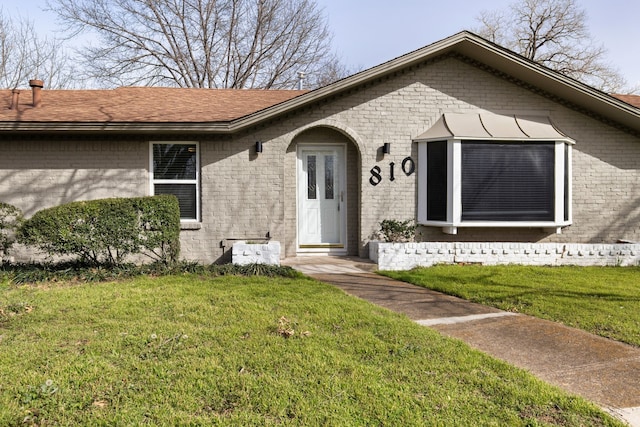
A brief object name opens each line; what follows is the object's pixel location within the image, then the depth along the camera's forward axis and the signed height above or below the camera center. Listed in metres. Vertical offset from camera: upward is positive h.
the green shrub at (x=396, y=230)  8.93 -0.54
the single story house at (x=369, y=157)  8.85 +1.06
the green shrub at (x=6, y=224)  7.27 -0.27
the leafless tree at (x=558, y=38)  24.45 +9.92
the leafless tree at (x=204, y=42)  21.42 +8.77
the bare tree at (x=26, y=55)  20.53 +7.65
